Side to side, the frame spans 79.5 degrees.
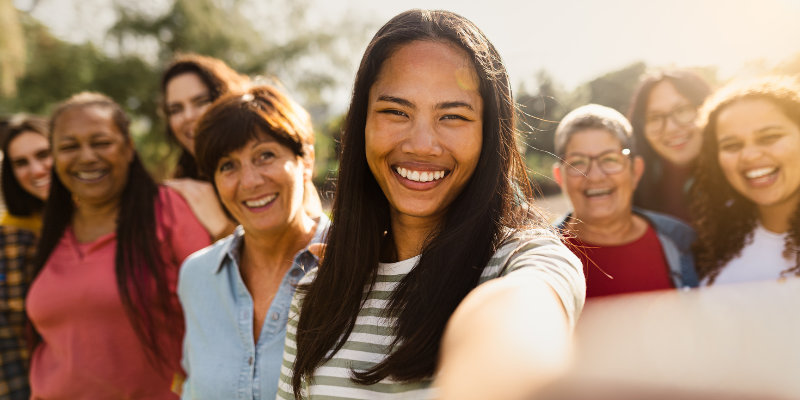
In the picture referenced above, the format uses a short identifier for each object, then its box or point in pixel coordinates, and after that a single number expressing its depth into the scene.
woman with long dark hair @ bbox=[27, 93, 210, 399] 2.64
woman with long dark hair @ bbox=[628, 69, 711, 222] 2.79
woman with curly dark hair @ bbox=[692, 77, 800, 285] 2.08
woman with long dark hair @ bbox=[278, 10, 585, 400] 1.31
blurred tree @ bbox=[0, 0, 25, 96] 7.85
